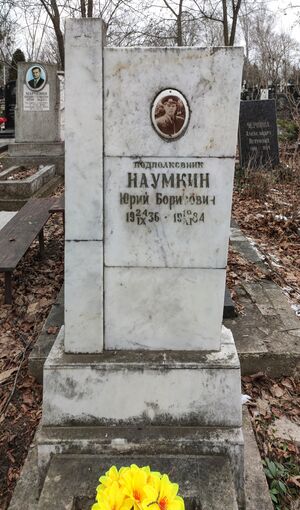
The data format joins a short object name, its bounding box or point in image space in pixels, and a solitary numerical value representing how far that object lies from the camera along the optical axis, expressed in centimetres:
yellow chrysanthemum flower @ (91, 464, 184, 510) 154
